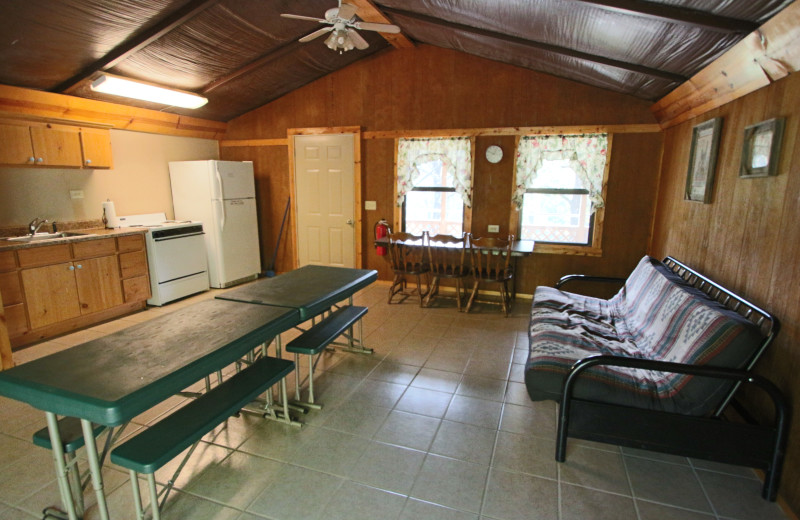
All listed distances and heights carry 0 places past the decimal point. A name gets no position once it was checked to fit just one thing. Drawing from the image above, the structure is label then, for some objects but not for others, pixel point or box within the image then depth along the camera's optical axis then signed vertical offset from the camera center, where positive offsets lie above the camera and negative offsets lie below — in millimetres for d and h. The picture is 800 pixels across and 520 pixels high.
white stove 4453 -719
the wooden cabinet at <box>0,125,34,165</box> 3416 +415
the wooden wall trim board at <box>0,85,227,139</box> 3506 +833
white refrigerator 5098 -148
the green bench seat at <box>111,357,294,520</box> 1508 -979
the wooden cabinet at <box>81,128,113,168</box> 4008 +467
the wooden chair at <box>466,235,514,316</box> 4242 -740
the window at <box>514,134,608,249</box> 4406 +79
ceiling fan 2622 +1145
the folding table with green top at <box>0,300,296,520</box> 1370 -674
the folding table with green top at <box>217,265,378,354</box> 2383 -624
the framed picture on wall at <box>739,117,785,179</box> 2018 +249
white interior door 5445 -38
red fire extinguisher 5169 -456
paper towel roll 4477 -226
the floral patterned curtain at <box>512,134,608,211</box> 4371 +435
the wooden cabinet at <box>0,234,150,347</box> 3354 -845
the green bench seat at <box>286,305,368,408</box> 2498 -935
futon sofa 1811 -938
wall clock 4715 +477
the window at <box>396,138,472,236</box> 4883 +131
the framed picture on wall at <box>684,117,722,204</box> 2742 +254
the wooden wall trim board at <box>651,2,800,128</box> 1808 +715
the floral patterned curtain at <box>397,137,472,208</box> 4855 +442
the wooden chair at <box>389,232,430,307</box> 4590 -759
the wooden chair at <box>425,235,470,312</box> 4414 -778
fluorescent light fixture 3627 +1002
